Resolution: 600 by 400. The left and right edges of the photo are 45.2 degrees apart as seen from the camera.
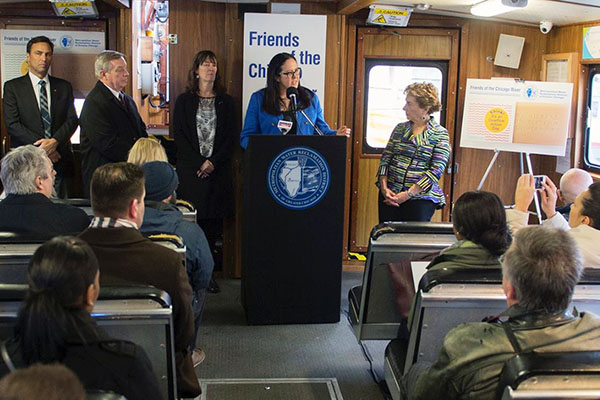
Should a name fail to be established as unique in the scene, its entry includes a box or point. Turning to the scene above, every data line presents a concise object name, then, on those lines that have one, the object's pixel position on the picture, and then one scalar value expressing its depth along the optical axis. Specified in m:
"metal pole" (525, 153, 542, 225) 6.20
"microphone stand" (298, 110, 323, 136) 4.97
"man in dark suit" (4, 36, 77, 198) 5.84
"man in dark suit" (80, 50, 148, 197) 5.46
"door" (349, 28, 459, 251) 6.72
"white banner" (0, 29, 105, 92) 6.32
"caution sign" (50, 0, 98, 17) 5.97
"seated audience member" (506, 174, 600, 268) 3.19
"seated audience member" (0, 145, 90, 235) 3.50
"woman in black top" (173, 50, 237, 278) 5.73
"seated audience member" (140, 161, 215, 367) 3.64
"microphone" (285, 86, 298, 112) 5.02
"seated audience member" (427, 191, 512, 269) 2.97
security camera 6.59
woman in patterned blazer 5.29
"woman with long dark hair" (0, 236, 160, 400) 1.92
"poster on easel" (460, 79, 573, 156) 6.44
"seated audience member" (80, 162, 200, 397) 2.79
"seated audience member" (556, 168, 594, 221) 4.47
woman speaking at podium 5.22
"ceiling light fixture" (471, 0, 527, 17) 5.42
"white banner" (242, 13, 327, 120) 5.92
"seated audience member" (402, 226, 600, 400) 2.04
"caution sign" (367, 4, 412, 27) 6.33
